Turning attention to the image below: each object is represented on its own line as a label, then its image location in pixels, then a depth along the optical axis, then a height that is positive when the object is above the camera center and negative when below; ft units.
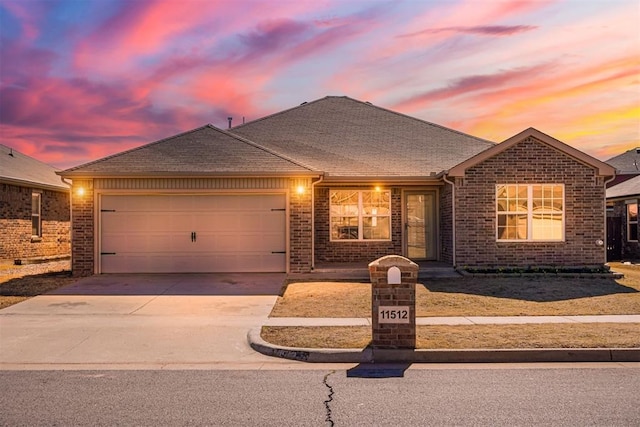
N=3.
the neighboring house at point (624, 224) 75.92 -0.17
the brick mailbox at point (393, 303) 25.50 -3.60
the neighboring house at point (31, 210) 67.62 +1.94
